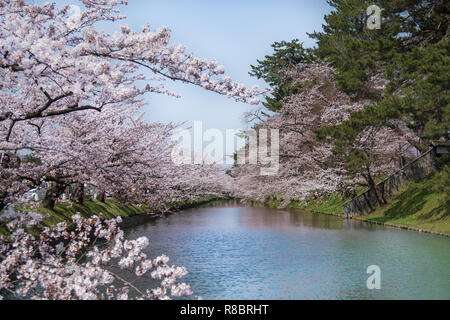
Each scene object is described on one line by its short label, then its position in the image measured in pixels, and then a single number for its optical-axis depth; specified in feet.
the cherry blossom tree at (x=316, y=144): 104.73
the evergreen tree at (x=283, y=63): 148.15
